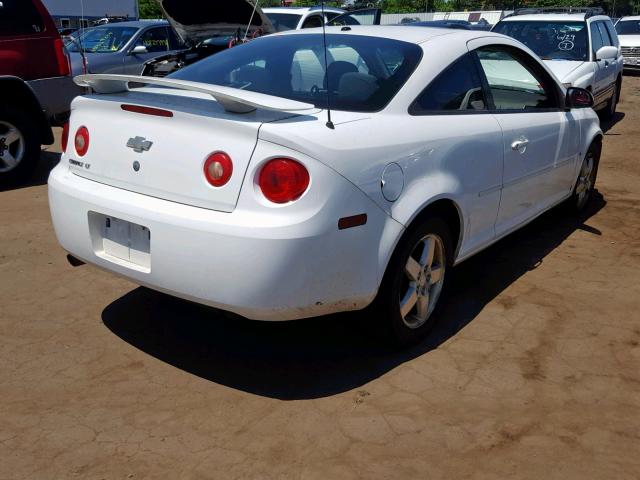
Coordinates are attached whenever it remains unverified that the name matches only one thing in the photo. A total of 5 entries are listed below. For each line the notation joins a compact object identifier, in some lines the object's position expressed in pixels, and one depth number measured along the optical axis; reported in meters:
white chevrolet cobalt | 2.85
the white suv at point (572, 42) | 9.18
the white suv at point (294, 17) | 12.07
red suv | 6.79
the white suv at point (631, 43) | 18.52
